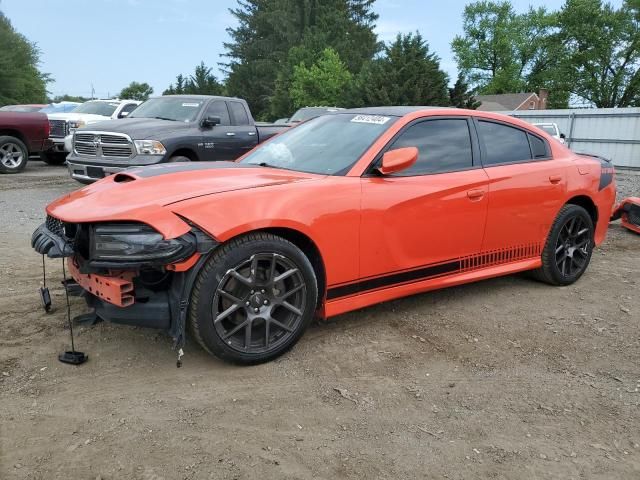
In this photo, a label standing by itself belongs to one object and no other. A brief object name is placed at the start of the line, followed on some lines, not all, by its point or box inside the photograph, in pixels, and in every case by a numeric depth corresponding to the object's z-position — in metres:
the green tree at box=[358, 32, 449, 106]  21.19
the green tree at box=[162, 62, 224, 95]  49.53
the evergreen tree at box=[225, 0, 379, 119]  45.97
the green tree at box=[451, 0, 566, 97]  66.56
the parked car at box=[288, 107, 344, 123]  16.72
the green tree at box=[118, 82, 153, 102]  88.93
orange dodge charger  3.11
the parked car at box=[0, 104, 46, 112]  17.04
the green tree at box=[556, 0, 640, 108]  56.78
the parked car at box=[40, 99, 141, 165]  14.11
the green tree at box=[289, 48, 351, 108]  40.50
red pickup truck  12.50
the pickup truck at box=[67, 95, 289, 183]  8.64
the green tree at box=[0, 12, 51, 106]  47.41
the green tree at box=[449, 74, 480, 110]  21.55
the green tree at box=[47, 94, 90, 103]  112.80
